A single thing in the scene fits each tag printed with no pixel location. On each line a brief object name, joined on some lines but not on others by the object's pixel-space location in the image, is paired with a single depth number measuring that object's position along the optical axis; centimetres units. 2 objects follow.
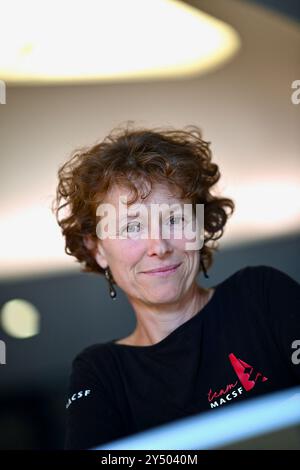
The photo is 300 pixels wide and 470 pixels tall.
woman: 159
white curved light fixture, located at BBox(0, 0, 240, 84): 180
